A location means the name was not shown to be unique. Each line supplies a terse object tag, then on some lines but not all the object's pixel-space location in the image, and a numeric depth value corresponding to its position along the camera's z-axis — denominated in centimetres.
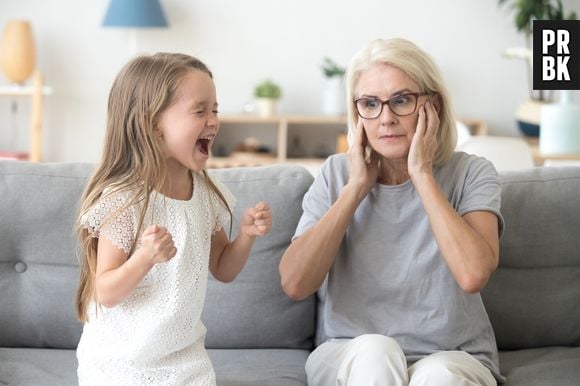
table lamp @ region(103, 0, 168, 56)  582
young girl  180
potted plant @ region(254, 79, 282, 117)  599
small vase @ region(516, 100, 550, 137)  485
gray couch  225
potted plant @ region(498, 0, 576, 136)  566
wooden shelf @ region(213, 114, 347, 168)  594
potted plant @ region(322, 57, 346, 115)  601
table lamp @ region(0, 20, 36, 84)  587
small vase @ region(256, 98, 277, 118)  601
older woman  199
